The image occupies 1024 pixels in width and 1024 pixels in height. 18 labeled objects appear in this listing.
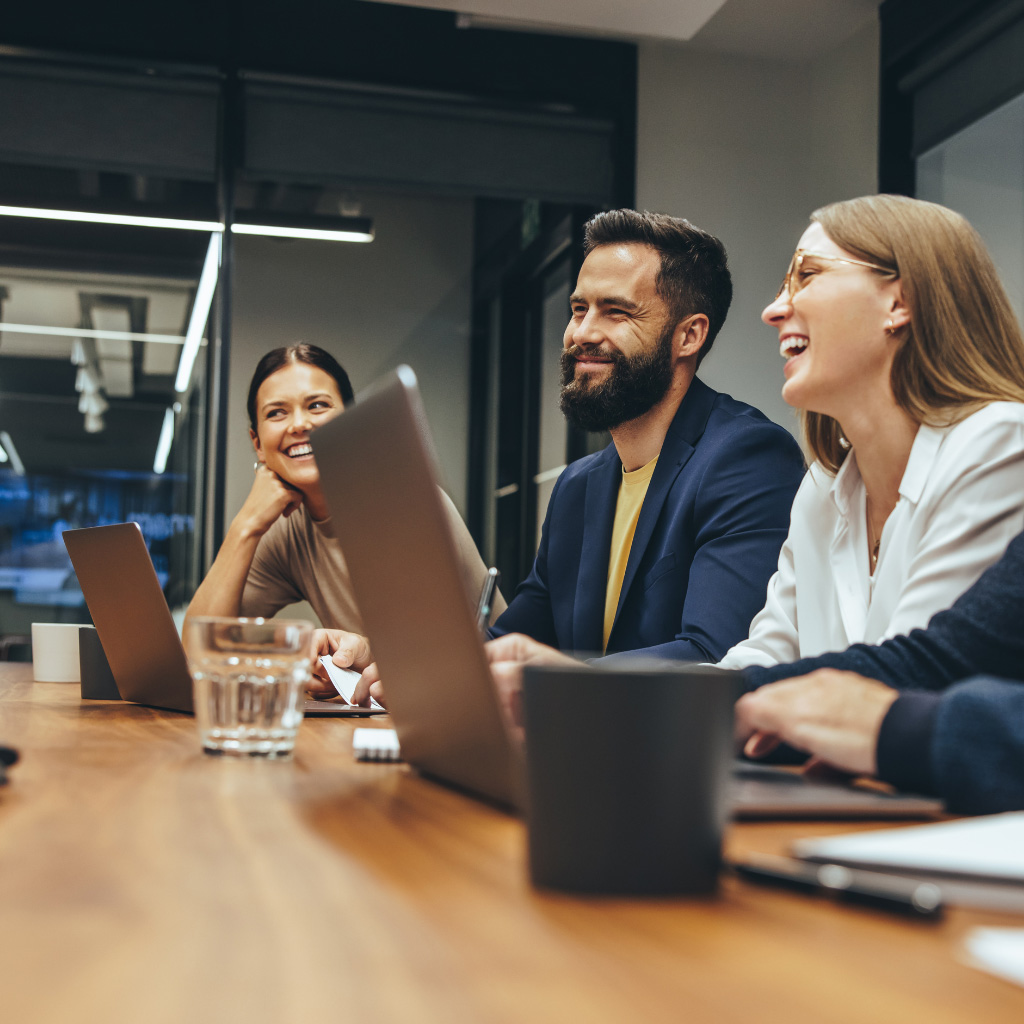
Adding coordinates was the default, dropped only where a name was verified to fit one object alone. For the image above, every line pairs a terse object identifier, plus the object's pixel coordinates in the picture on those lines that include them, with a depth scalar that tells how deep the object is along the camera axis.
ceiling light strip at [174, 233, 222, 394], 3.85
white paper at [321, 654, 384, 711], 1.55
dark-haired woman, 2.48
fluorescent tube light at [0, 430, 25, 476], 3.72
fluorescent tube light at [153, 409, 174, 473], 3.81
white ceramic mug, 1.86
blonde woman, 1.29
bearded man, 1.79
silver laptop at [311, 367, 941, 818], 0.62
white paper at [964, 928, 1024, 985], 0.35
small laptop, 1.21
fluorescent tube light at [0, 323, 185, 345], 3.75
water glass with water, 0.85
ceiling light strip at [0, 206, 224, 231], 3.74
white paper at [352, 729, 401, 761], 0.89
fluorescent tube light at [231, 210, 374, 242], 3.91
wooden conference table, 0.33
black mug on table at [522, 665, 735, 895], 0.45
